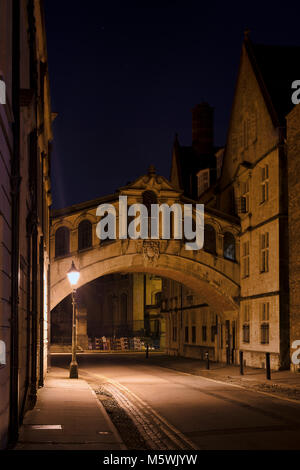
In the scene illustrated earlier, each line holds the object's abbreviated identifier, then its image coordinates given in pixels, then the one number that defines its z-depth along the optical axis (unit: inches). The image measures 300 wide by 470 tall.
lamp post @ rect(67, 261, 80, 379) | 919.0
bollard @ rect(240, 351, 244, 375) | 1001.0
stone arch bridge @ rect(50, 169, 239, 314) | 1243.8
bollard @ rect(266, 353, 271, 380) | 904.4
